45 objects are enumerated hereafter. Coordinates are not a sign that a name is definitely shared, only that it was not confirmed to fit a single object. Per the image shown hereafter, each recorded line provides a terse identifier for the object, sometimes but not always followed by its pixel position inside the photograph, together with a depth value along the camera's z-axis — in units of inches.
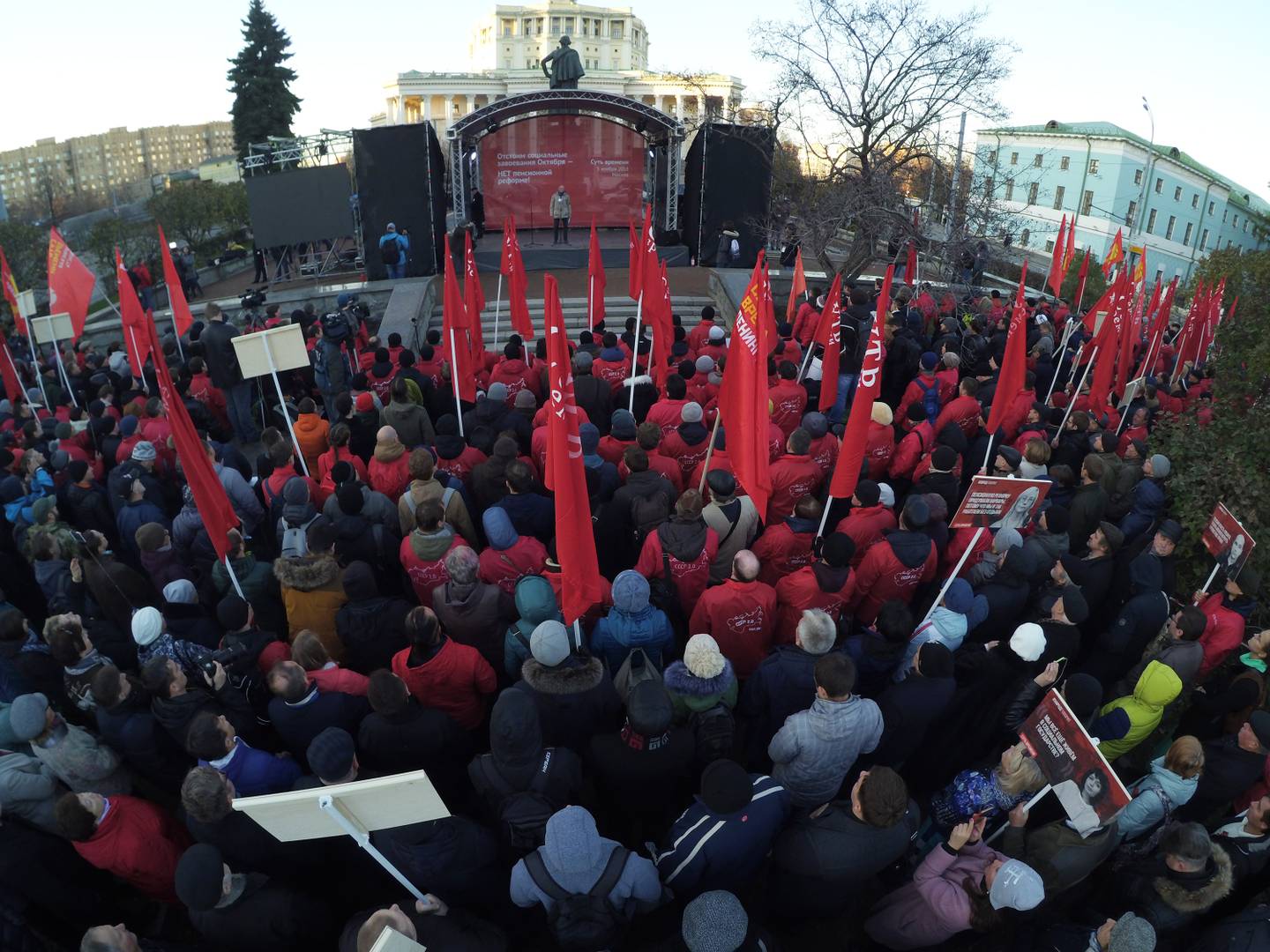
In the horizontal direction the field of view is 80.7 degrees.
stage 837.5
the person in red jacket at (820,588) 186.9
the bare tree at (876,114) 679.1
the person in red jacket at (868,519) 218.5
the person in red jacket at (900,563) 198.5
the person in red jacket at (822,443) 269.1
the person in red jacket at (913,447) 282.5
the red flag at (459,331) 320.2
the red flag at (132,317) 330.0
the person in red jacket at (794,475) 243.8
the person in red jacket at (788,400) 309.3
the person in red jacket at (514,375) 352.2
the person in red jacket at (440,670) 160.6
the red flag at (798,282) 388.1
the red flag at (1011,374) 272.2
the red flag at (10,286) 413.1
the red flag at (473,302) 364.5
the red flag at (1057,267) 523.5
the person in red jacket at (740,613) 181.5
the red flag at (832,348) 300.2
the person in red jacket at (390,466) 251.9
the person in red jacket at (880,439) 280.7
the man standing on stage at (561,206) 856.3
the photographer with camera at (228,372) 392.5
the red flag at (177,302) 354.7
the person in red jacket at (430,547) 199.0
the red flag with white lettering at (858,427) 217.2
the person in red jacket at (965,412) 307.6
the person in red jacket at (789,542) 220.1
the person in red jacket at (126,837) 129.4
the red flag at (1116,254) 472.9
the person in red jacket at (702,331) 409.4
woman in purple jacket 120.9
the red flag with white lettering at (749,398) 200.4
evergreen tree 1460.4
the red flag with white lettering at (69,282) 380.5
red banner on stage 899.4
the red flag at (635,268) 391.5
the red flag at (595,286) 384.8
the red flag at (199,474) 188.4
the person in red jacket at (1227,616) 197.3
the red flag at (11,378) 377.4
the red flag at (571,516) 171.2
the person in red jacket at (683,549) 199.0
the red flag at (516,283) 382.3
